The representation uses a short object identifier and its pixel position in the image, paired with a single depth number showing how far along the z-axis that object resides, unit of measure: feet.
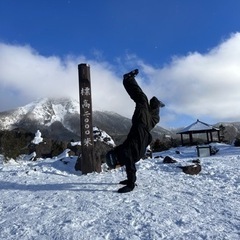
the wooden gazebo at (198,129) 86.53
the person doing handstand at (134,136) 14.44
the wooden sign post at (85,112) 22.69
